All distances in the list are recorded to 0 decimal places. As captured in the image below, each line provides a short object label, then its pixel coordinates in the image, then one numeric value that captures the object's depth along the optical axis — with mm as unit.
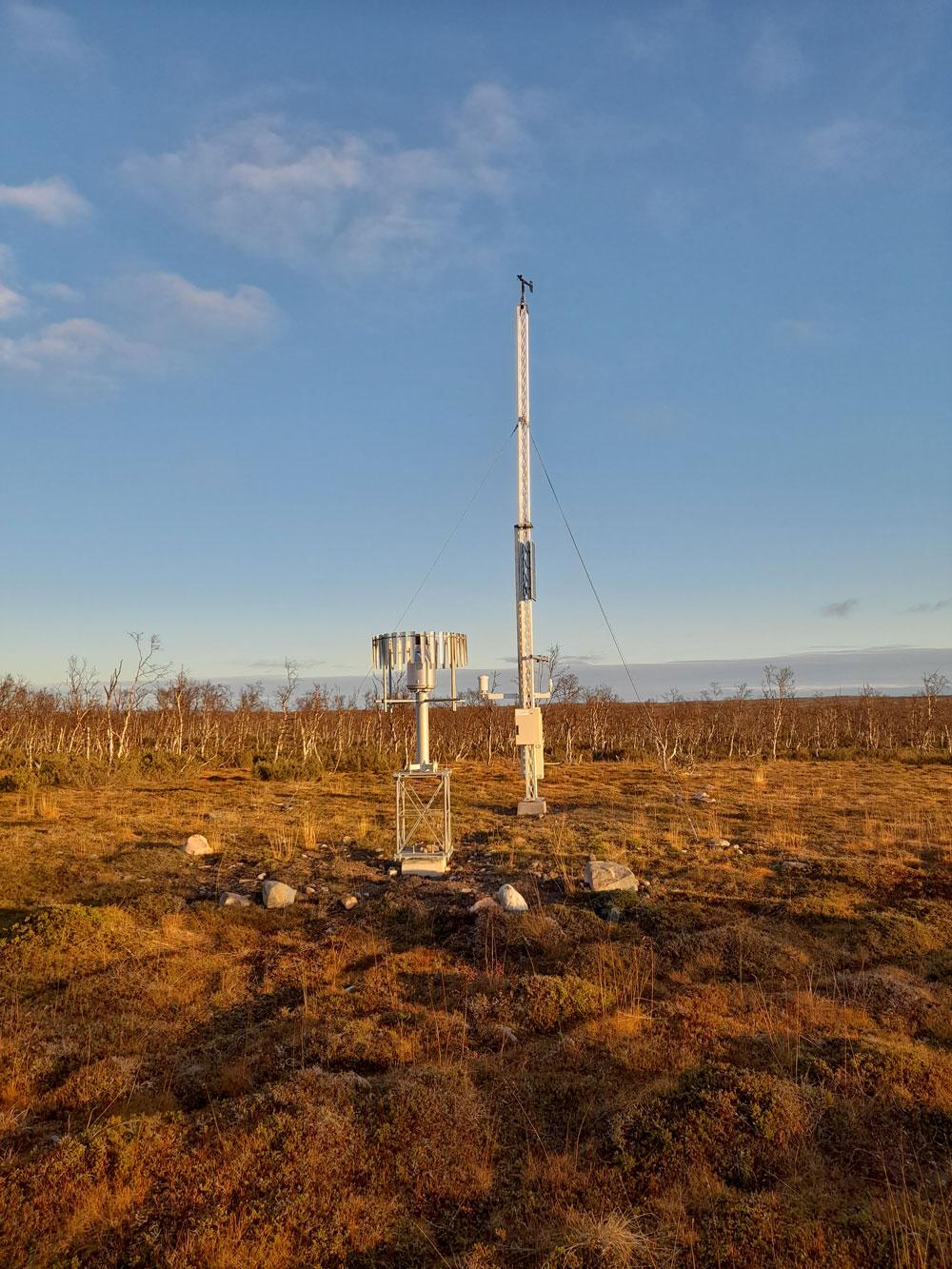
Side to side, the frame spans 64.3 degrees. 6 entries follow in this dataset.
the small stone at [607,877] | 12430
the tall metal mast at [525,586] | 17953
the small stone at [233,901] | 11837
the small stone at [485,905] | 11375
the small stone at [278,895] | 11930
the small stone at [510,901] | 11305
